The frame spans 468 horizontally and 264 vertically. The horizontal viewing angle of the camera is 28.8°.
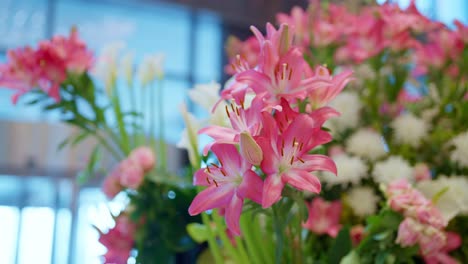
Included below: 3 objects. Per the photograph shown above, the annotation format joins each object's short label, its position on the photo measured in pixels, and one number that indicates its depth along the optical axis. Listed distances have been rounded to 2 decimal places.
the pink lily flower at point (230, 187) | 1.57
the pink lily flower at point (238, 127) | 1.56
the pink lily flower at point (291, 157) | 1.56
